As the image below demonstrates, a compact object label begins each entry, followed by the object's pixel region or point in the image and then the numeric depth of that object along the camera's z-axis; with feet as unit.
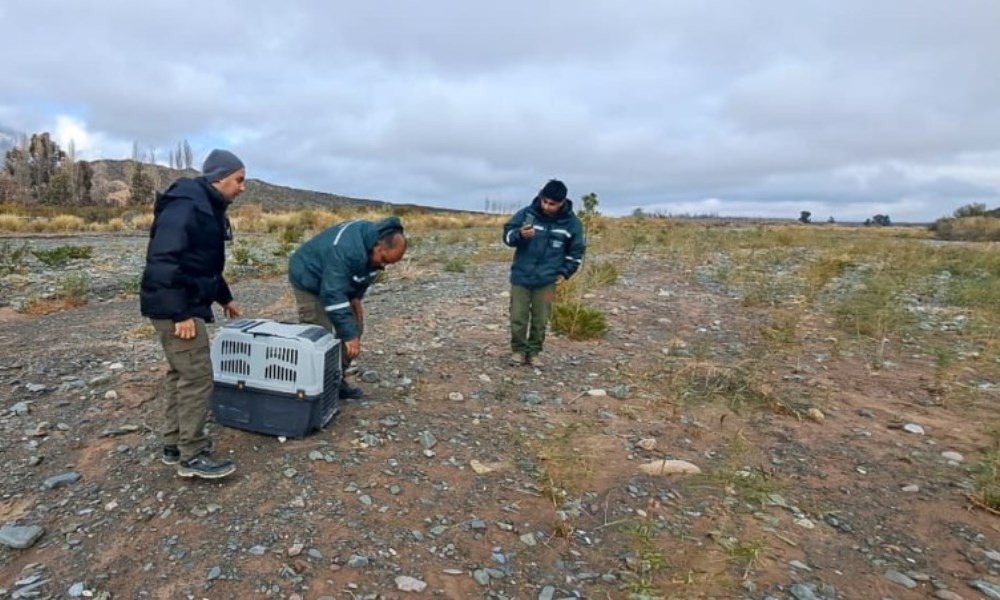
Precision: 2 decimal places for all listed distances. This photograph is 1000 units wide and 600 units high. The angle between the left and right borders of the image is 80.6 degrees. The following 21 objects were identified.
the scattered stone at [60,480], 9.73
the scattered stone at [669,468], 11.05
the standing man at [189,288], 8.95
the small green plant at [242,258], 39.49
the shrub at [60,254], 36.81
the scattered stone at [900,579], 8.25
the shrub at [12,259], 32.59
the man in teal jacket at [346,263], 11.63
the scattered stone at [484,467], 10.74
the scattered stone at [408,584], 7.64
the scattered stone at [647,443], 12.04
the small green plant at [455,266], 37.29
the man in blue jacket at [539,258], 16.48
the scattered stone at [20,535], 8.23
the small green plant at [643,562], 7.80
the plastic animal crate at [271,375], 10.66
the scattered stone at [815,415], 13.82
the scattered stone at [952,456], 11.91
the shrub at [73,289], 26.37
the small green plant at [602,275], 29.27
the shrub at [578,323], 20.38
